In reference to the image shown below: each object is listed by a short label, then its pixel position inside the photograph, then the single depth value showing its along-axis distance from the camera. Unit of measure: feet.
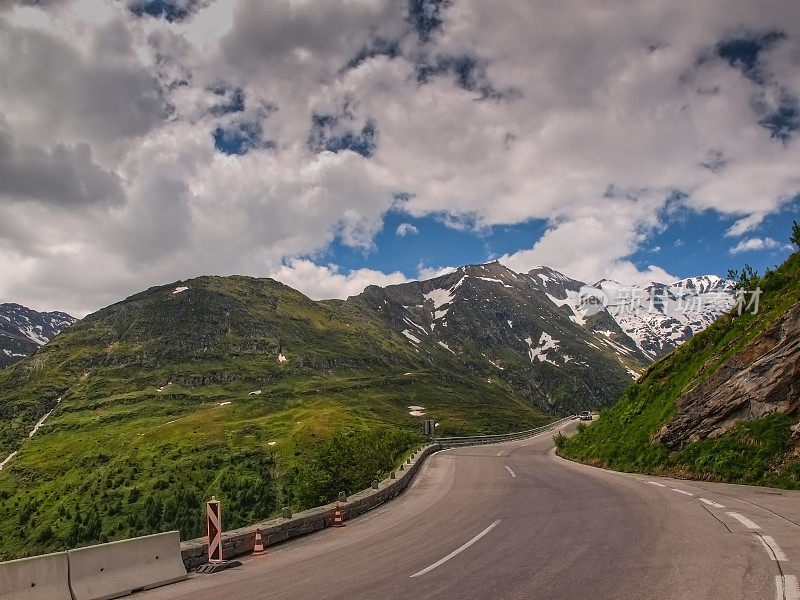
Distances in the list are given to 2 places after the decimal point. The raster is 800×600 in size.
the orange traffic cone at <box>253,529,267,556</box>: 39.40
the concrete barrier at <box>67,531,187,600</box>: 28.40
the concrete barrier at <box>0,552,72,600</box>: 25.32
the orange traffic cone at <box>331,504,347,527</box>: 50.31
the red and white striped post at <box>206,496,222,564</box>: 35.88
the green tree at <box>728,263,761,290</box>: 100.37
